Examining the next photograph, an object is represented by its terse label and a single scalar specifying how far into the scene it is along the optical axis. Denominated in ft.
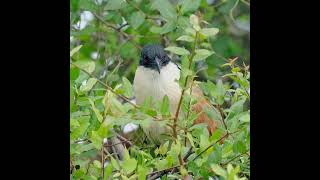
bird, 24.55
